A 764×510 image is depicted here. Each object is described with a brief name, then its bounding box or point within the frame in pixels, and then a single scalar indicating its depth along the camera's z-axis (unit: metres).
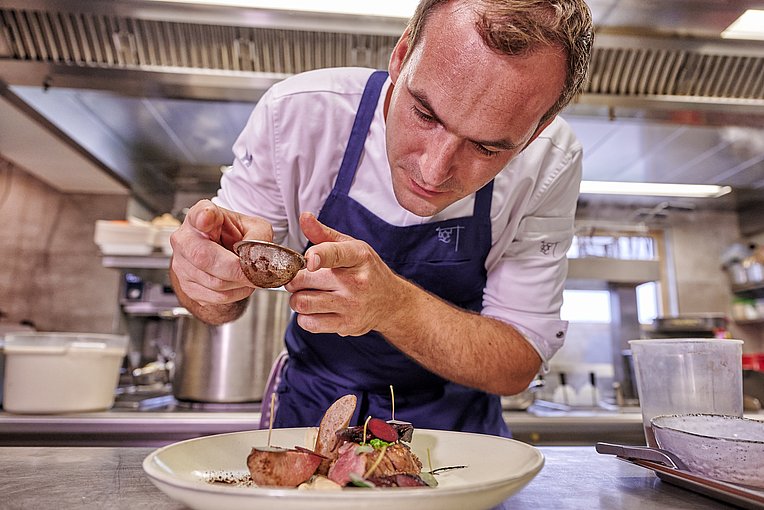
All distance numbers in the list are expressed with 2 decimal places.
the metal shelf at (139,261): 3.08
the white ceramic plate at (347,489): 0.50
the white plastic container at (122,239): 3.08
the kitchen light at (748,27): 2.44
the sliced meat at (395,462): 0.67
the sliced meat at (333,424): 0.81
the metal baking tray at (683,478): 0.66
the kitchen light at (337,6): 2.33
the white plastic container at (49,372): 2.21
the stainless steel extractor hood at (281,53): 2.42
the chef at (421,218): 1.00
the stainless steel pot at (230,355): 2.41
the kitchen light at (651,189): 5.48
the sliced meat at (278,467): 0.66
